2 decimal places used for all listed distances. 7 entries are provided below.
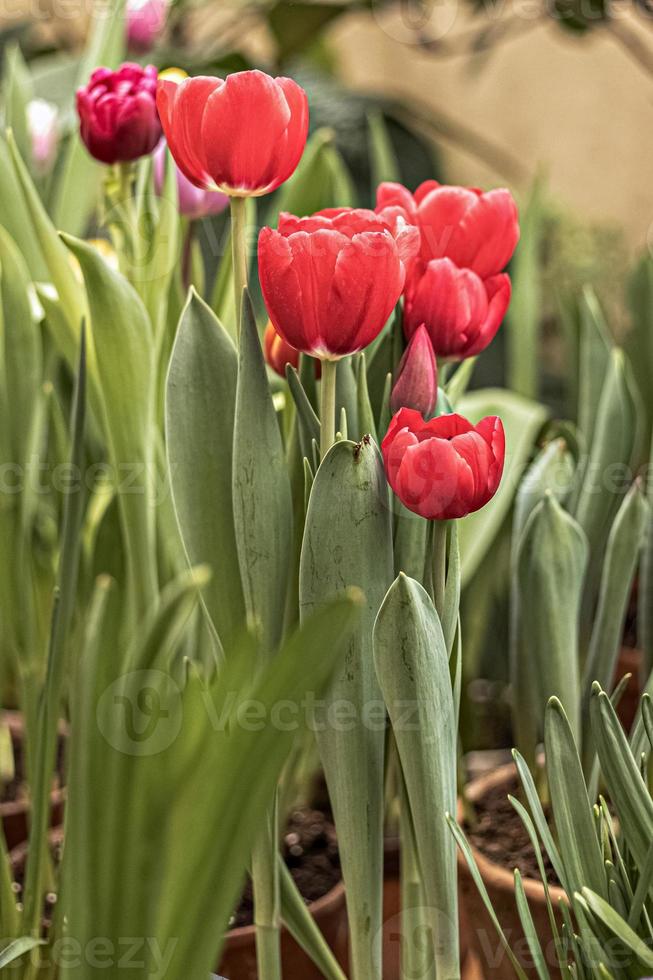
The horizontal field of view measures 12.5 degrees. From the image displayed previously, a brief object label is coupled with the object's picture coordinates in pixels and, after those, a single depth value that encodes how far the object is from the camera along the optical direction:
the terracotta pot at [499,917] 1.43
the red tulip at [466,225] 1.30
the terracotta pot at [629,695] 1.72
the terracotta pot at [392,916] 1.54
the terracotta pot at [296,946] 1.47
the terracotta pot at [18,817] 1.65
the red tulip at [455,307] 1.28
